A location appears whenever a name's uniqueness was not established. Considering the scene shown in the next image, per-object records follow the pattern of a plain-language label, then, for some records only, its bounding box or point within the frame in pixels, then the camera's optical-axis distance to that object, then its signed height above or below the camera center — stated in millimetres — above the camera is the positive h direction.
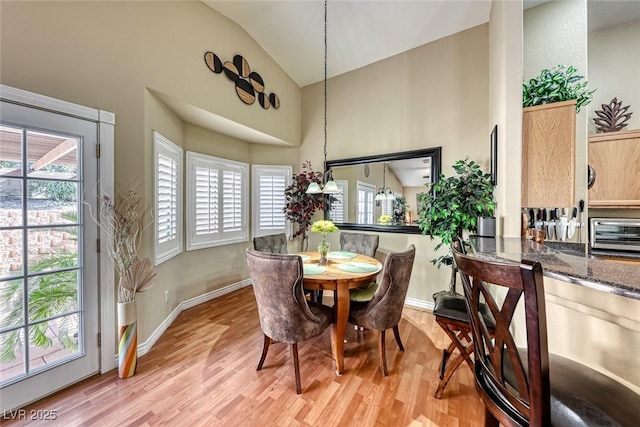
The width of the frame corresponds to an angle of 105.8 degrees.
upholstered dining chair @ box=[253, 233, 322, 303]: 3107 -446
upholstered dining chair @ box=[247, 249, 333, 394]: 1773 -678
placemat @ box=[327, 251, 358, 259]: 2891 -521
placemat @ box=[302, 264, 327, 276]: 2233 -548
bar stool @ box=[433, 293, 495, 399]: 1665 -769
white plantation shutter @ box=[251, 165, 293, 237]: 4297 +264
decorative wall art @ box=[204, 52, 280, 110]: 2965 +1838
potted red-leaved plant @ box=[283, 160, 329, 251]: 4004 +179
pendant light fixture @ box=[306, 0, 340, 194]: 2830 +315
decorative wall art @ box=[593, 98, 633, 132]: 2588 +1047
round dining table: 2062 -627
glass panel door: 1612 -305
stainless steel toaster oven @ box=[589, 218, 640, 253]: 2293 -196
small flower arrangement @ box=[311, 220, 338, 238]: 2629 -155
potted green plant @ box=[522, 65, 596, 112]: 1928 +1013
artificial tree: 2422 +90
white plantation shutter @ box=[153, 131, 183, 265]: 2555 +168
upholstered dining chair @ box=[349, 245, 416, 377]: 1952 -734
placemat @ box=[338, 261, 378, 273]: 2295 -538
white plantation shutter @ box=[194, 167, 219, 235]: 3479 +173
